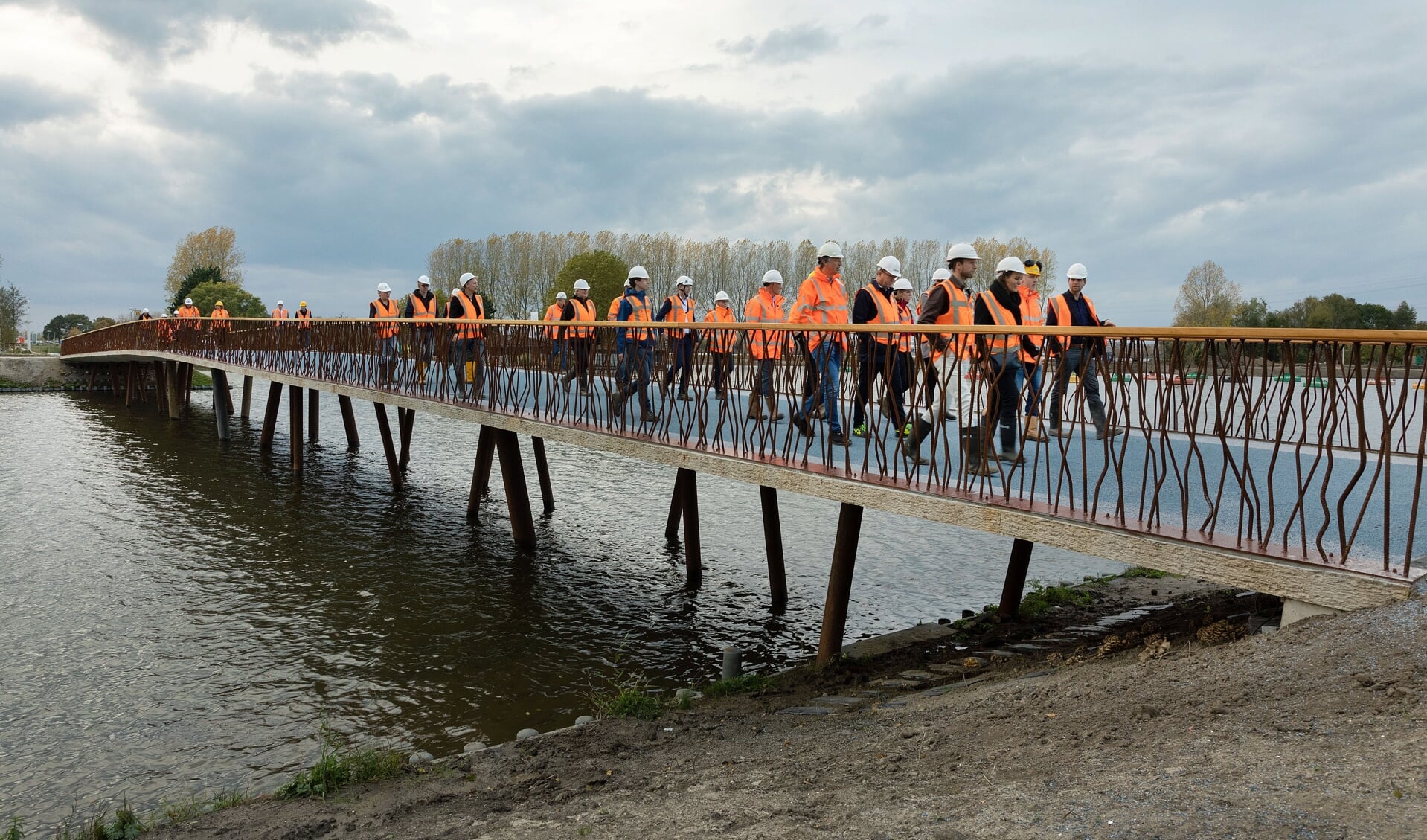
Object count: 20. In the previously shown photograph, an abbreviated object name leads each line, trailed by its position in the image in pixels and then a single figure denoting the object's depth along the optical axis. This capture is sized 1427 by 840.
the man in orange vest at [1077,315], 10.20
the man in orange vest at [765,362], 9.41
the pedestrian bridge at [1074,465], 5.57
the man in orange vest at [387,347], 17.80
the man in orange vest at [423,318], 16.67
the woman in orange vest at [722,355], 10.05
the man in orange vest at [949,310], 8.05
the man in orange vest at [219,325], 27.33
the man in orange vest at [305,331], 21.97
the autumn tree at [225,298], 66.12
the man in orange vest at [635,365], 11.60
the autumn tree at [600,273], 54.19
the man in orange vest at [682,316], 11.12
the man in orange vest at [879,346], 8.37
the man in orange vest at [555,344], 13.11
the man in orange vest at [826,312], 9.32
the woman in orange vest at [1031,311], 8.33
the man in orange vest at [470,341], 15.04
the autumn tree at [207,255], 82.50
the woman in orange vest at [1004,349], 7.42
